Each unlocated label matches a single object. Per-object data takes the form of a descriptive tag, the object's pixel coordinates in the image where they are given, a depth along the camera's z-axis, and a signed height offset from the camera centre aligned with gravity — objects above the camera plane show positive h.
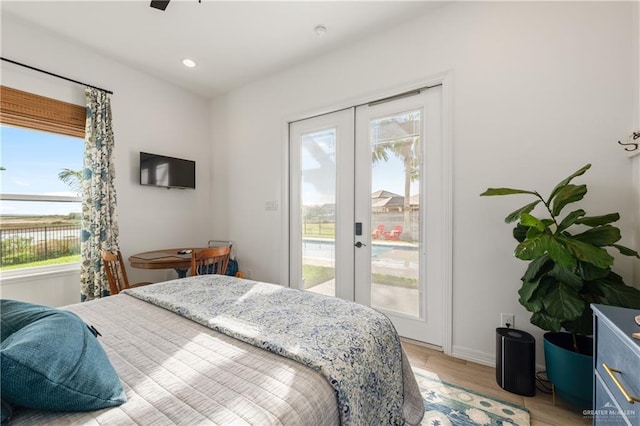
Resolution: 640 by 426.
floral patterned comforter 0.93 -0.51
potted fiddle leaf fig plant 1.37 -0.41
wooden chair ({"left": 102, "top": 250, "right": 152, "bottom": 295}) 2.43 -0.56
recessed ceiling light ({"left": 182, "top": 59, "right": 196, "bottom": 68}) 3.04 +1.68
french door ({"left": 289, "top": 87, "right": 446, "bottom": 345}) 2.36 +0.02
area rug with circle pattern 1.49 -1.16
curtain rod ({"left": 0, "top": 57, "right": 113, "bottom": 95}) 2.36 +1.30
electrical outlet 1.98 -0.82
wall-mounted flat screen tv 3.19 +0.48
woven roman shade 2.36 +0.91
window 2.45 +0.30
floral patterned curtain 2.72 +0.10
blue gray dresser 0.83 -0.55
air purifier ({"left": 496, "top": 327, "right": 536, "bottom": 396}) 1.69 -0.98
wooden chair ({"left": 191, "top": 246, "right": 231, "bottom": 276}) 2.40 -0.47
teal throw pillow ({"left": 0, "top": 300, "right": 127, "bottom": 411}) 0.64 -0.40
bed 0.72 -0.53
